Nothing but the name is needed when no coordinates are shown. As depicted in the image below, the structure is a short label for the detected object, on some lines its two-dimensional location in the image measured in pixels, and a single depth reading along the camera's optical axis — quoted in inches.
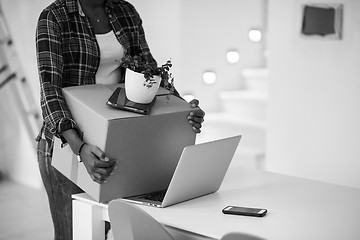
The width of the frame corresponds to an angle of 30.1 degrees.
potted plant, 90.6
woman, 91.6
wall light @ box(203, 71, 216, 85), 225.5
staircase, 211.8
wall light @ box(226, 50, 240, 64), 232.4
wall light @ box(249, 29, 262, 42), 236.3
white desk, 81.1
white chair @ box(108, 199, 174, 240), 80.1
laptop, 88.0
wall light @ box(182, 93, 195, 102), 217.2
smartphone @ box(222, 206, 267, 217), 86.1
